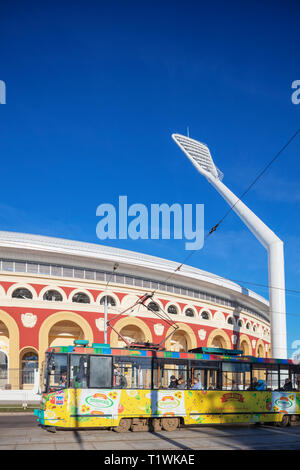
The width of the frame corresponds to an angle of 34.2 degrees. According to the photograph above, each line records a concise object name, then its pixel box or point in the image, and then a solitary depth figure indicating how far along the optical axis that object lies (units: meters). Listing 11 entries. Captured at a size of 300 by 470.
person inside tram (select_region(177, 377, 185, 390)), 18.04
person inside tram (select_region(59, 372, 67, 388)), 16.17
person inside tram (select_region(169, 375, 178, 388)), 17.98
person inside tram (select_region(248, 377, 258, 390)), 19.48
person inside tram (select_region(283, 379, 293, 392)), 20.41
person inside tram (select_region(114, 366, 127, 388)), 16.97
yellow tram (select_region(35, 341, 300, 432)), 16.25
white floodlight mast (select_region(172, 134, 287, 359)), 39.50
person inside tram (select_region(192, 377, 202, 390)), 18.28
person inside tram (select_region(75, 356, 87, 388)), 16.40
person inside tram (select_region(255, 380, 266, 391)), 19.69
